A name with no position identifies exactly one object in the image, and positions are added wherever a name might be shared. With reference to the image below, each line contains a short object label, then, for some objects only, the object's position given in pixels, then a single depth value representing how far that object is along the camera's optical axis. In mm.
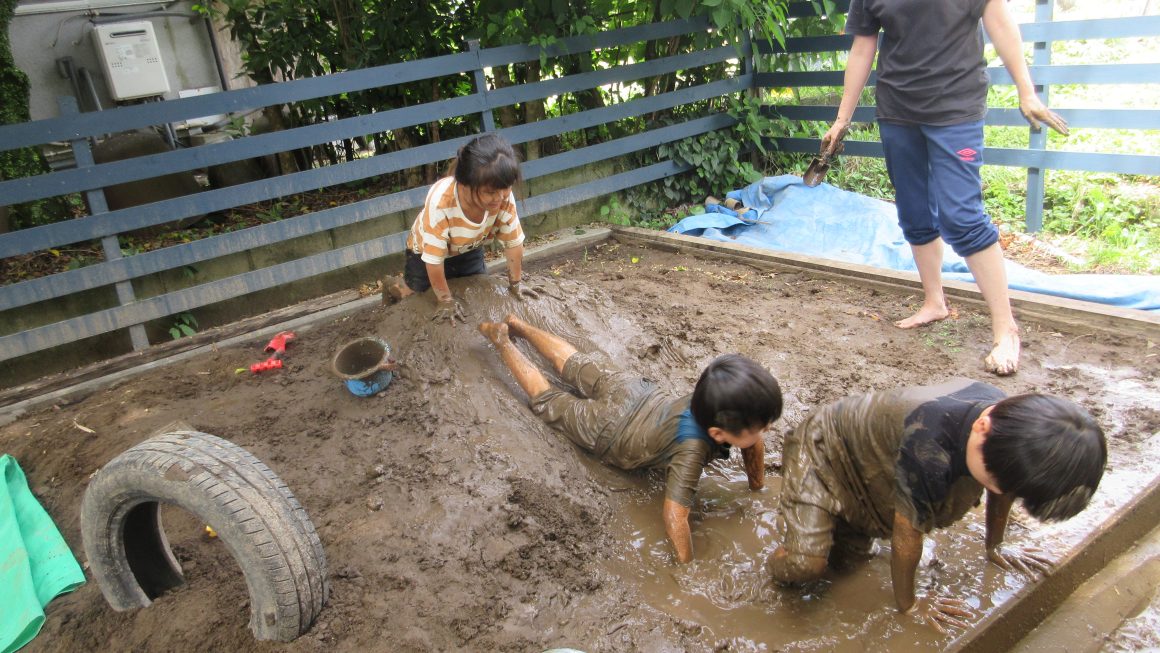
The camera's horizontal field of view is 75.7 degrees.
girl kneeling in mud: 3311
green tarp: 2486
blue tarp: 5270
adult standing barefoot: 3508
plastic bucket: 3475
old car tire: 2191
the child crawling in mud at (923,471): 1788
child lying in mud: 2510
